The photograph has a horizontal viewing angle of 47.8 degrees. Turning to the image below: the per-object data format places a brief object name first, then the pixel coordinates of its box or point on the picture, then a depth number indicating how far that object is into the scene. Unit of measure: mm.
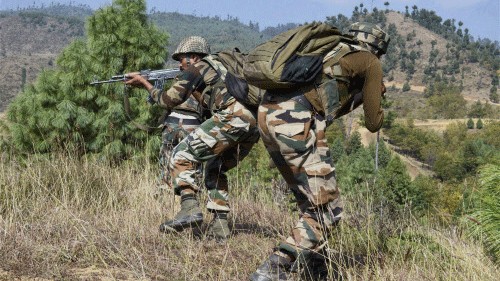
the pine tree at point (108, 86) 9305
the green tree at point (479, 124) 89331
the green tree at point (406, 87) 122438
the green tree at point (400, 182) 25767
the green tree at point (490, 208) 3244
